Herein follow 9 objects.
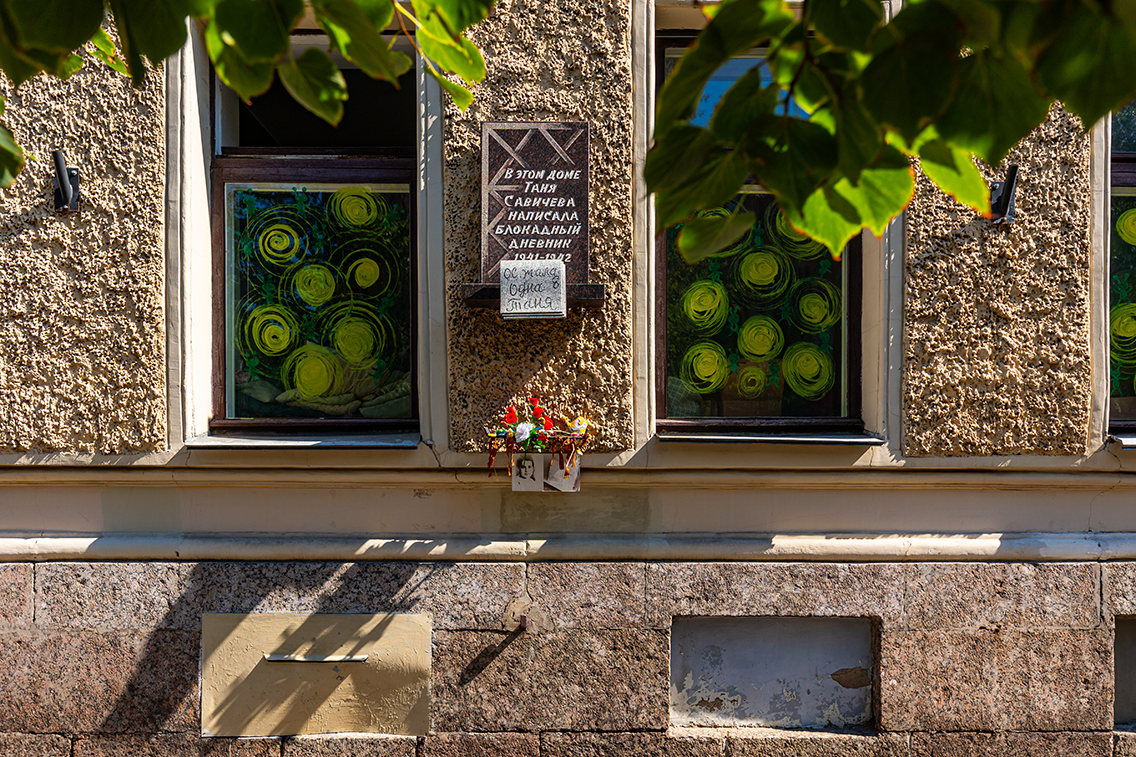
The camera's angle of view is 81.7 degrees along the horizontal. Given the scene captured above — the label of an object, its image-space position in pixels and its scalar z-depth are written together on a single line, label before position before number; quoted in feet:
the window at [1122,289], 12.20
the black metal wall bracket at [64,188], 10.77
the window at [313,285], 12.05
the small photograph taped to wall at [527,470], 10.78
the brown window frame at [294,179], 11.96
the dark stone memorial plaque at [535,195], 10.86
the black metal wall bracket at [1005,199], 10.85
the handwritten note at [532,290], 10.60
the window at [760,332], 12.07
